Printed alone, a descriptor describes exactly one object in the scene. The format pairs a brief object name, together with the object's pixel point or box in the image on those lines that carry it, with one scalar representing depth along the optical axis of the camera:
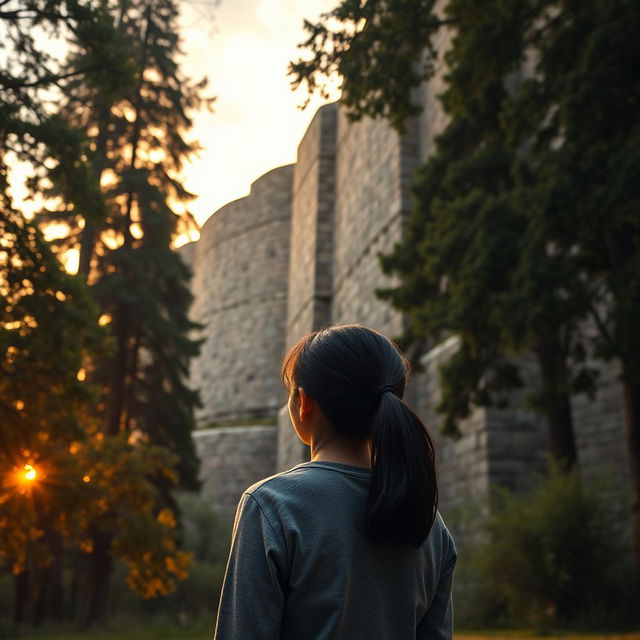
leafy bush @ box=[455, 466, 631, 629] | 10.32
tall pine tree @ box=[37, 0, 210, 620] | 16.05
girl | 1.46
